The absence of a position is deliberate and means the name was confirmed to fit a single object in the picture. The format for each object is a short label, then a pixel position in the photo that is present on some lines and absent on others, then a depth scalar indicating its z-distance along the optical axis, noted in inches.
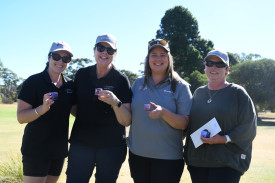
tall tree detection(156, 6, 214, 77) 1673.2
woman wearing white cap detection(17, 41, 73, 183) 149.4
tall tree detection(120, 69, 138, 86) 2526.1
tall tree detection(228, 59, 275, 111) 1561.3
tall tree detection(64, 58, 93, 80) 2697.8
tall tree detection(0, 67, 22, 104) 3270.9
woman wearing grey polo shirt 146.6
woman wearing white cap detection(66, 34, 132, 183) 147.9
